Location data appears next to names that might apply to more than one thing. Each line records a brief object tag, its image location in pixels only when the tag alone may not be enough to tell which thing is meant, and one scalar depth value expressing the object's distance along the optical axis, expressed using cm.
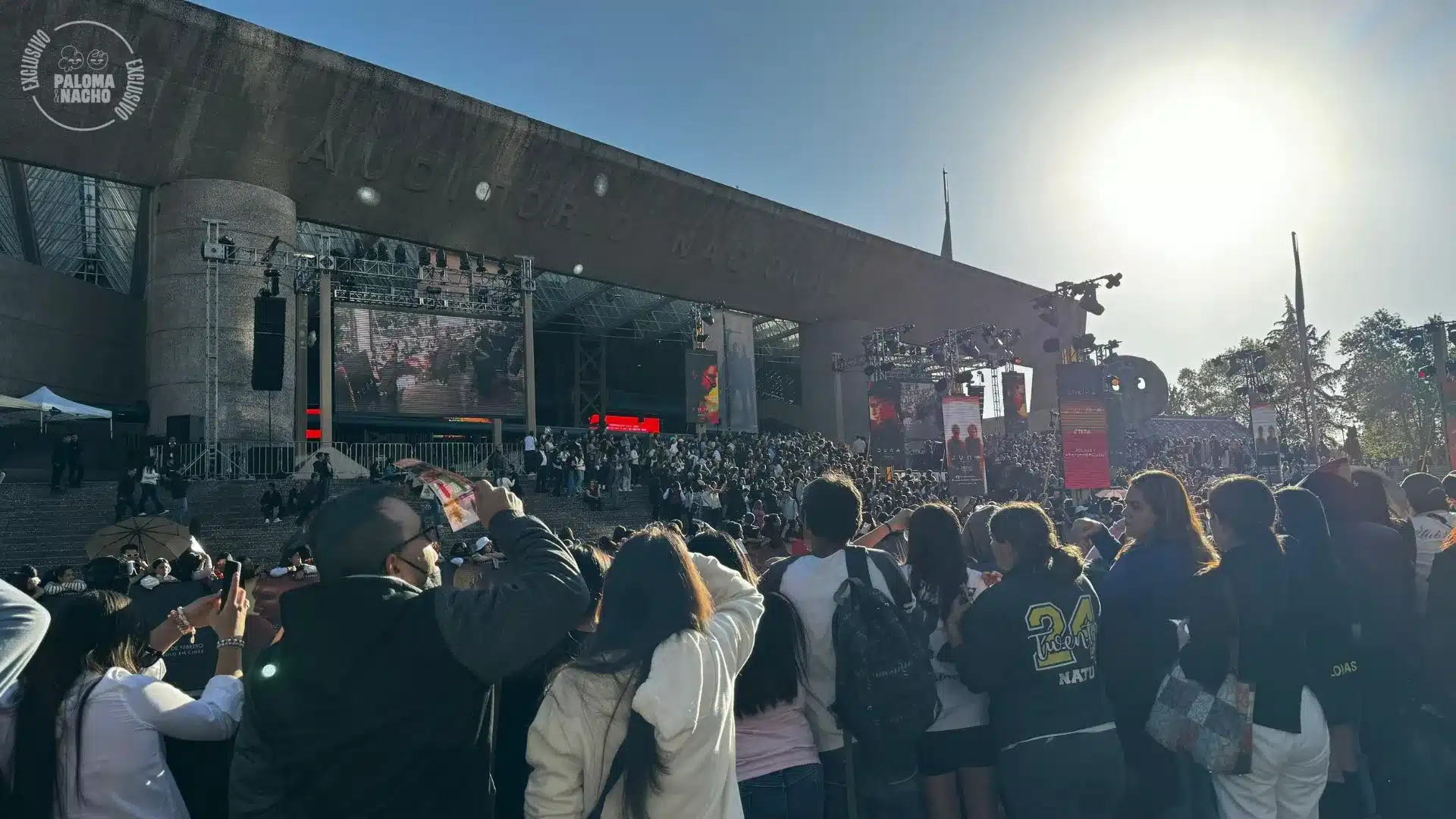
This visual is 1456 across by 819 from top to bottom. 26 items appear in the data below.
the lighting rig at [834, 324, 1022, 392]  2642
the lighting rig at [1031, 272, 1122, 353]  2055
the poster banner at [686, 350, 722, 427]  2906
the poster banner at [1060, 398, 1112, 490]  1569
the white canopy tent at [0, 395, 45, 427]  2050
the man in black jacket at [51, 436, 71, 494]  1656
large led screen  2312
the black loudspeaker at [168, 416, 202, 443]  1962
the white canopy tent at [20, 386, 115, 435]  1959
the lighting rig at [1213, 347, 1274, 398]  2614
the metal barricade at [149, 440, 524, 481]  1923
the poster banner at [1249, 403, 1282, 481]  2266
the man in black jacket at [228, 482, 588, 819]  203
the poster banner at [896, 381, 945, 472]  2944
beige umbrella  812
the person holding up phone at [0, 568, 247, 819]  234
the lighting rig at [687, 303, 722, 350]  2805
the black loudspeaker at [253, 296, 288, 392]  1844
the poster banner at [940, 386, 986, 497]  1769
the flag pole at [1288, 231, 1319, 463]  2708
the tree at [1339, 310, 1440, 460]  4810
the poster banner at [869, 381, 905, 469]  2386
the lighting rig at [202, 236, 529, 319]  2111
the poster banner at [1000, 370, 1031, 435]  2889
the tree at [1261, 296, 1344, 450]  5453
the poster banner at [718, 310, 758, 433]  3017
